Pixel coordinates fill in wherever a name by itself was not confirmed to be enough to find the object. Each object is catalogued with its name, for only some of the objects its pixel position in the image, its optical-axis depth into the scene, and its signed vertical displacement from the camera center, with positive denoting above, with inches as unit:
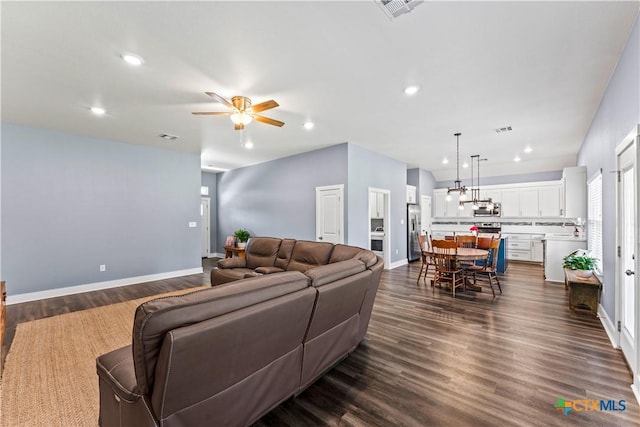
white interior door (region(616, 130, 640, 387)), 90.2 -12.9
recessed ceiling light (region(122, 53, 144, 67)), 100.8 +58.1
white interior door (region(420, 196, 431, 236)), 353.1 +0.8
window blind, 151.3 -1.5
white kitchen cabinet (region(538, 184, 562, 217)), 303.7 +15.2
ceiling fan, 125.4 +47.8
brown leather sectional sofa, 48.7 -29.1
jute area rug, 75.5 -54.0
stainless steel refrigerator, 310.2 -20.8
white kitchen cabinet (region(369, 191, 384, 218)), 299.2 +9.6
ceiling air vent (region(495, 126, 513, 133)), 186.5 +58.3
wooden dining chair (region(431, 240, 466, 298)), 185.6 -35.0
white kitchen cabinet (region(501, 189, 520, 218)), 327.9 +13.6
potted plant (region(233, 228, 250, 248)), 268.6 -20.5
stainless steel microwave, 335.7 +4.4
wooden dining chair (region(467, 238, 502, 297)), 186.2 -36.6
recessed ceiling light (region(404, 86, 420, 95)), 126.7 +58.2
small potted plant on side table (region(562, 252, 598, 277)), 156.6 -29.0
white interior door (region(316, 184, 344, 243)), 226.7 +0.6
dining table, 181.9 -26.7
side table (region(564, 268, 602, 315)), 146.9 -41.5
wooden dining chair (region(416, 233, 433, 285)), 216.7 -25.7
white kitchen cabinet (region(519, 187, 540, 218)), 316.8 +13.3
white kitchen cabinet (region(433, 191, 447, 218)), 375.8 +14.3
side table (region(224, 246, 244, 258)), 257.2 -33.5
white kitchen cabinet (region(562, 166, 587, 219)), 210.1 +18.4
